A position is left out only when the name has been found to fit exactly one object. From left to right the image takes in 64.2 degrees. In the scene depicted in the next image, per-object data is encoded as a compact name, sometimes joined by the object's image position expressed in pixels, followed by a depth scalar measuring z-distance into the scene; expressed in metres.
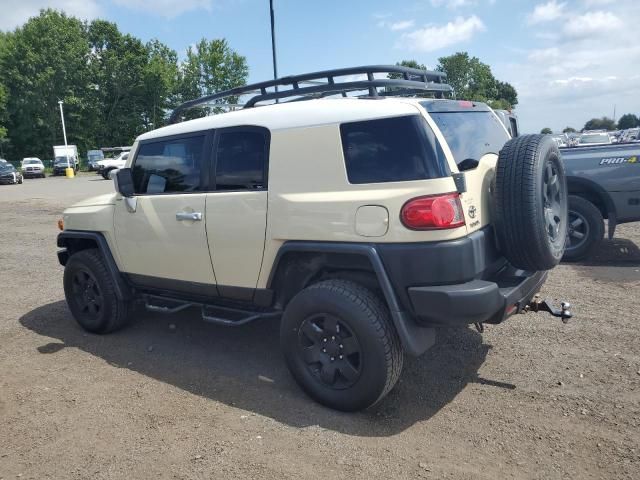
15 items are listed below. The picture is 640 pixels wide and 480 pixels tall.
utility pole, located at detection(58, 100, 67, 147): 52.21
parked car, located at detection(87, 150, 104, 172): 46.53
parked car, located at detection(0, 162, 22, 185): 31.03
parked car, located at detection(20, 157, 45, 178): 39.84
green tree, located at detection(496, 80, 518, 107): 100.13
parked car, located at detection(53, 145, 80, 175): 43.31
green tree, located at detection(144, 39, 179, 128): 61.62
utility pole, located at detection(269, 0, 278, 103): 11.13
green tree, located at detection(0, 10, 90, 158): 54.59
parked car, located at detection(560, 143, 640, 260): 6.41
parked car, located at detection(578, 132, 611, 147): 20.39
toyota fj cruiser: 2.96
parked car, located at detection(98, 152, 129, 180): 33.09
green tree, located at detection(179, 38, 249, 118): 66.62
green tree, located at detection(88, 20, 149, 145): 60.88
